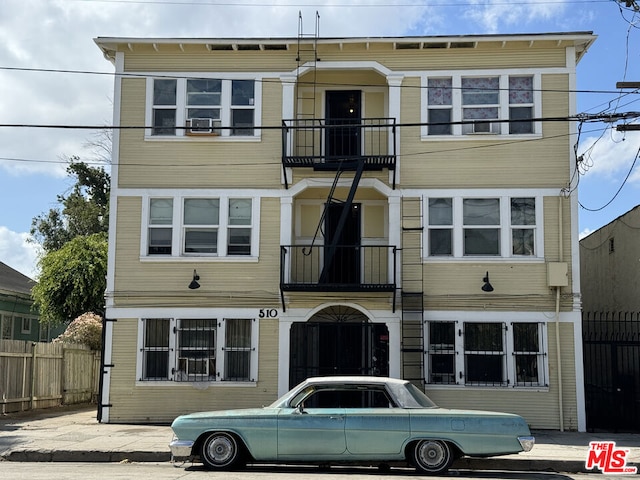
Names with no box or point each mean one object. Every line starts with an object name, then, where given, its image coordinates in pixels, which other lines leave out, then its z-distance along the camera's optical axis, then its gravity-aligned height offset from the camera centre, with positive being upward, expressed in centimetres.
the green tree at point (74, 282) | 2786 +194
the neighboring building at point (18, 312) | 3223 +108
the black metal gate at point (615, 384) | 1859 -97
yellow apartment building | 1875 +260
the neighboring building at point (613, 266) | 2103 +217
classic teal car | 1188 -135
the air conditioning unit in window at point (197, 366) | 1916 -62
